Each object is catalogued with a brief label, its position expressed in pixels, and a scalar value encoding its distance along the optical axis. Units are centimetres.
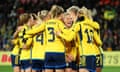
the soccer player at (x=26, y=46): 1502
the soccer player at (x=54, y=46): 1309
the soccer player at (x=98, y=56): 1377
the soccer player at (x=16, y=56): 1612
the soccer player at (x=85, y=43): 1328
